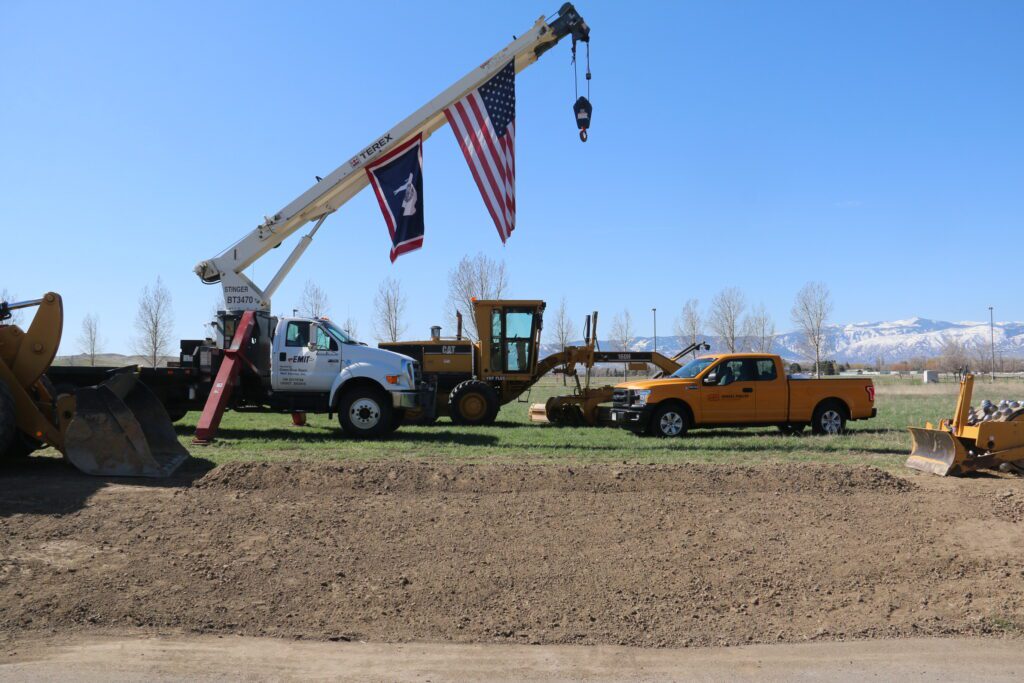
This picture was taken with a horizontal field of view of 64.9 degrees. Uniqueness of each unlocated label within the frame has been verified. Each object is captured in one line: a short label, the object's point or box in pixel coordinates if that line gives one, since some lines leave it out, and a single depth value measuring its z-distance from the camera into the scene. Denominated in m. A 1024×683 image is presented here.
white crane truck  15.75
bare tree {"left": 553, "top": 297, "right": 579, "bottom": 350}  57.82
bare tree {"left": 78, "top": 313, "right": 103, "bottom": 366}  53.50
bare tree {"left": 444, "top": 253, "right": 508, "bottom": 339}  44.88
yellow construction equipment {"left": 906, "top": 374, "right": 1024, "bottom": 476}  11.13
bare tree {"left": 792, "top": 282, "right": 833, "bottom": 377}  68.50
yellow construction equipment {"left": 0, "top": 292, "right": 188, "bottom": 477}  9.87
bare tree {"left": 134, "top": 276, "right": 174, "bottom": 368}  47.03
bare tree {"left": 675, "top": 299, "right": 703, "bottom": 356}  76.62
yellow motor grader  19.70
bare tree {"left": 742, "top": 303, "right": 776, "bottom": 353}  81.12
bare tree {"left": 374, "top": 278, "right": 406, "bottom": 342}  47.78
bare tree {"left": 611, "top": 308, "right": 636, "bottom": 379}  72.27
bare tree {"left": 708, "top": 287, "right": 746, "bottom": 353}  72.82
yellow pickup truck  16.80
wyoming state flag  16.78
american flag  16.42
